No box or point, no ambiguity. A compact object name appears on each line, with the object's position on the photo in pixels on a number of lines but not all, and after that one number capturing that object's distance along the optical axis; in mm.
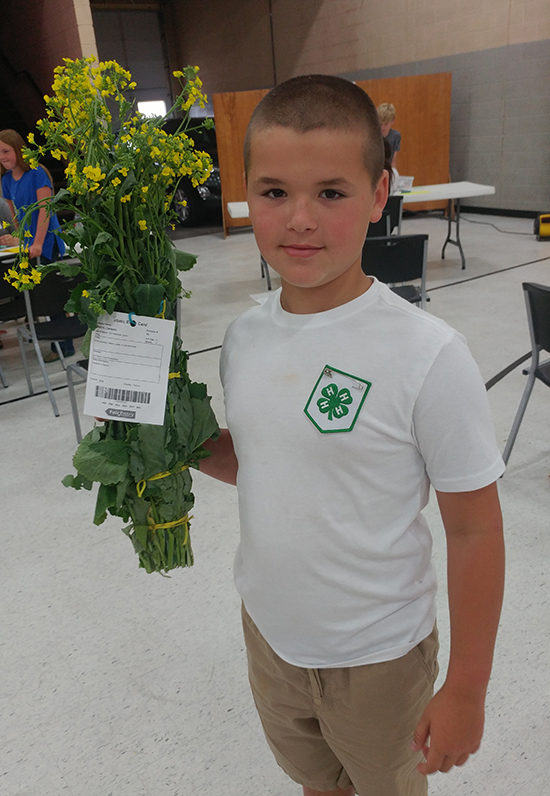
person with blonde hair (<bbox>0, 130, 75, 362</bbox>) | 3600
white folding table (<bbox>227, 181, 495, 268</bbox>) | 5500
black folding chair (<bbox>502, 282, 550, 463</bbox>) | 2297
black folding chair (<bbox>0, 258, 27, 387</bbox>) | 3667
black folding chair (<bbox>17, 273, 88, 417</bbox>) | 3253
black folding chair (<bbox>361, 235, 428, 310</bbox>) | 3629
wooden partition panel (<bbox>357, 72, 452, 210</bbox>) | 8148
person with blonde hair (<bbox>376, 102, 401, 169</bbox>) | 5457
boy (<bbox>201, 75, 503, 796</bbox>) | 738
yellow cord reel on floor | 6645
